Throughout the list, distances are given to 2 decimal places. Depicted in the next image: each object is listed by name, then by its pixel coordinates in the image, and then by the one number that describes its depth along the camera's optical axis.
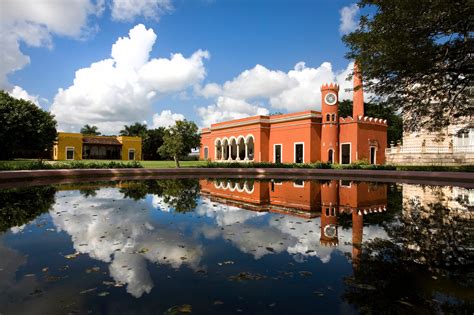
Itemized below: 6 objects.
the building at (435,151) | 27.27
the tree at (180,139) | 29.23
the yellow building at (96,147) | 49.12
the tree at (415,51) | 10.31
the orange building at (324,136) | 31.75
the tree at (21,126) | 30.81
